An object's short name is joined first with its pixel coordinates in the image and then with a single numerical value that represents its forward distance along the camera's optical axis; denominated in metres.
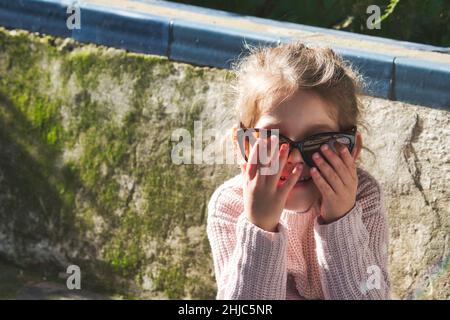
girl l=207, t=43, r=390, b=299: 4.49
